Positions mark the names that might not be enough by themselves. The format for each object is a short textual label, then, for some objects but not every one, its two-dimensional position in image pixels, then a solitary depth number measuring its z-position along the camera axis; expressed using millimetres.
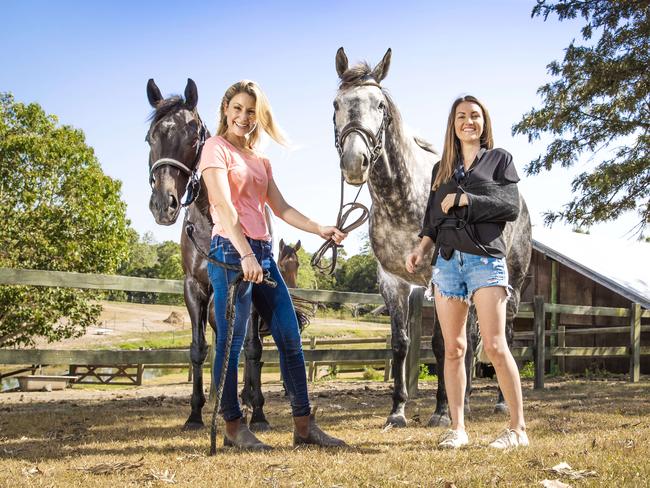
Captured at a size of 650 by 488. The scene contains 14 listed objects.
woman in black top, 3432
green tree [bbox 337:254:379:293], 64750
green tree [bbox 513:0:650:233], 12375
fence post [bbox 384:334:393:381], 12325
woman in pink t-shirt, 3475
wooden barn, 15992
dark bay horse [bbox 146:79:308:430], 4352
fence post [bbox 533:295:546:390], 9617
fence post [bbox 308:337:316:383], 14789
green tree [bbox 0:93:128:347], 18766
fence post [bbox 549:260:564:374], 17152
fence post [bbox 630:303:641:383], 11891
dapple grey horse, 4359
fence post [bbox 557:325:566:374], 16766
